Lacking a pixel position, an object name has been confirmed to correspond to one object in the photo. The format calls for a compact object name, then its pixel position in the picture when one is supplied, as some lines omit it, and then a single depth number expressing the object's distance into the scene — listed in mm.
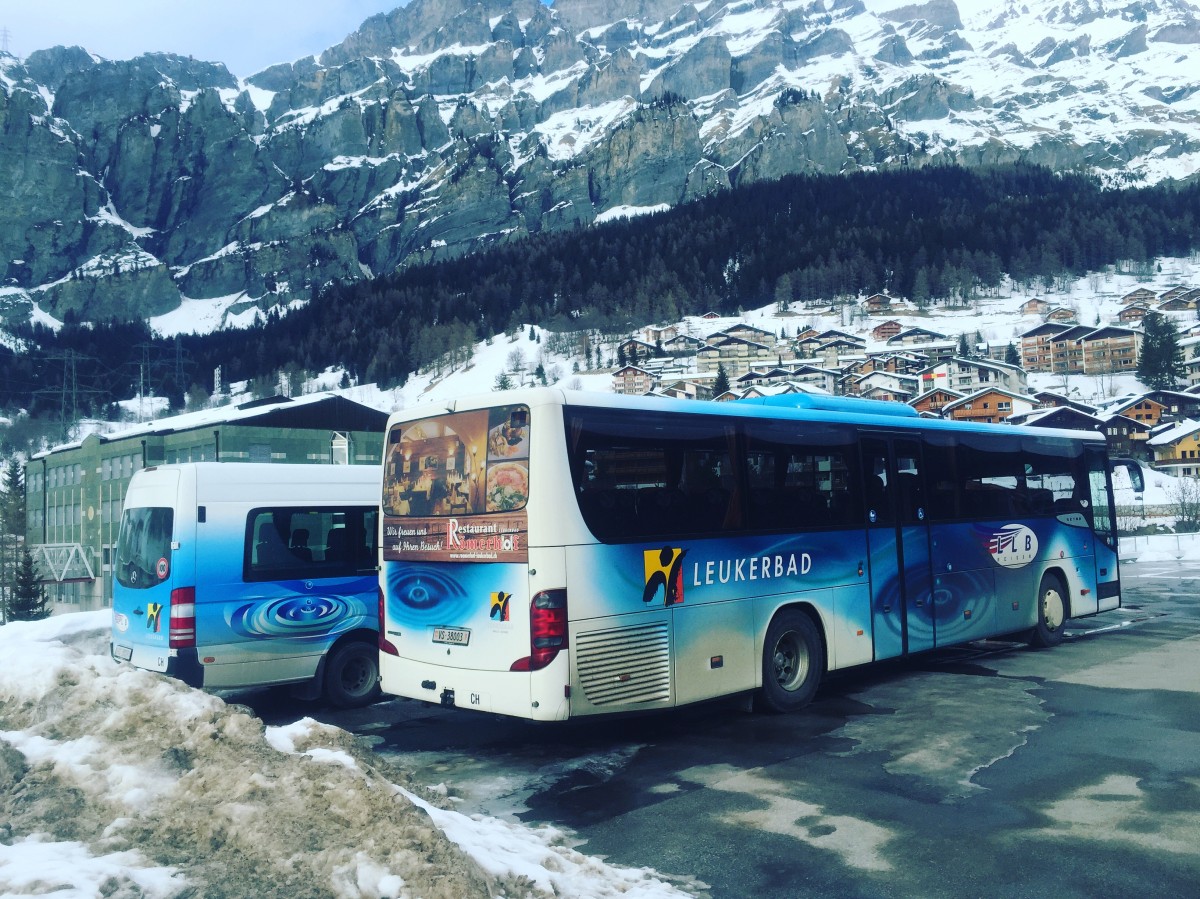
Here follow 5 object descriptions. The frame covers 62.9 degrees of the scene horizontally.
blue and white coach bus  7980
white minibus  10008
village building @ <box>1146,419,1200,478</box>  81750
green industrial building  64688
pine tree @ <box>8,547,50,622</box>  49000
